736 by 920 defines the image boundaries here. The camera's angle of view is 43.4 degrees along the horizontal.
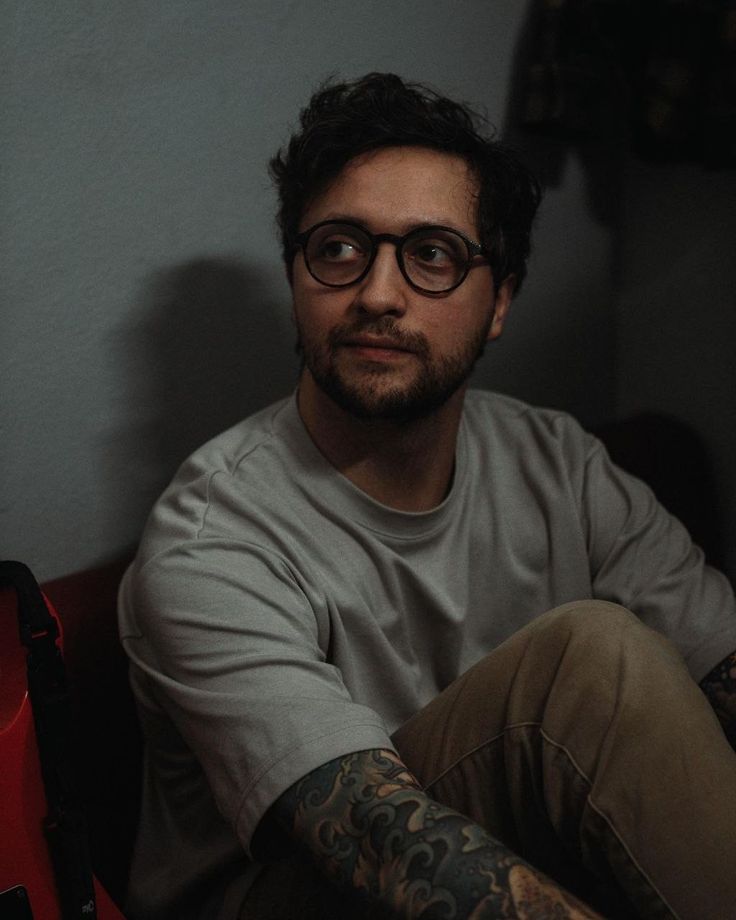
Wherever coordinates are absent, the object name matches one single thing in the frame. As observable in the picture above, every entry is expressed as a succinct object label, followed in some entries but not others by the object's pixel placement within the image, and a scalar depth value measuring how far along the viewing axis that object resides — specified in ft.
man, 2.88
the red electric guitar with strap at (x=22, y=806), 2.92
